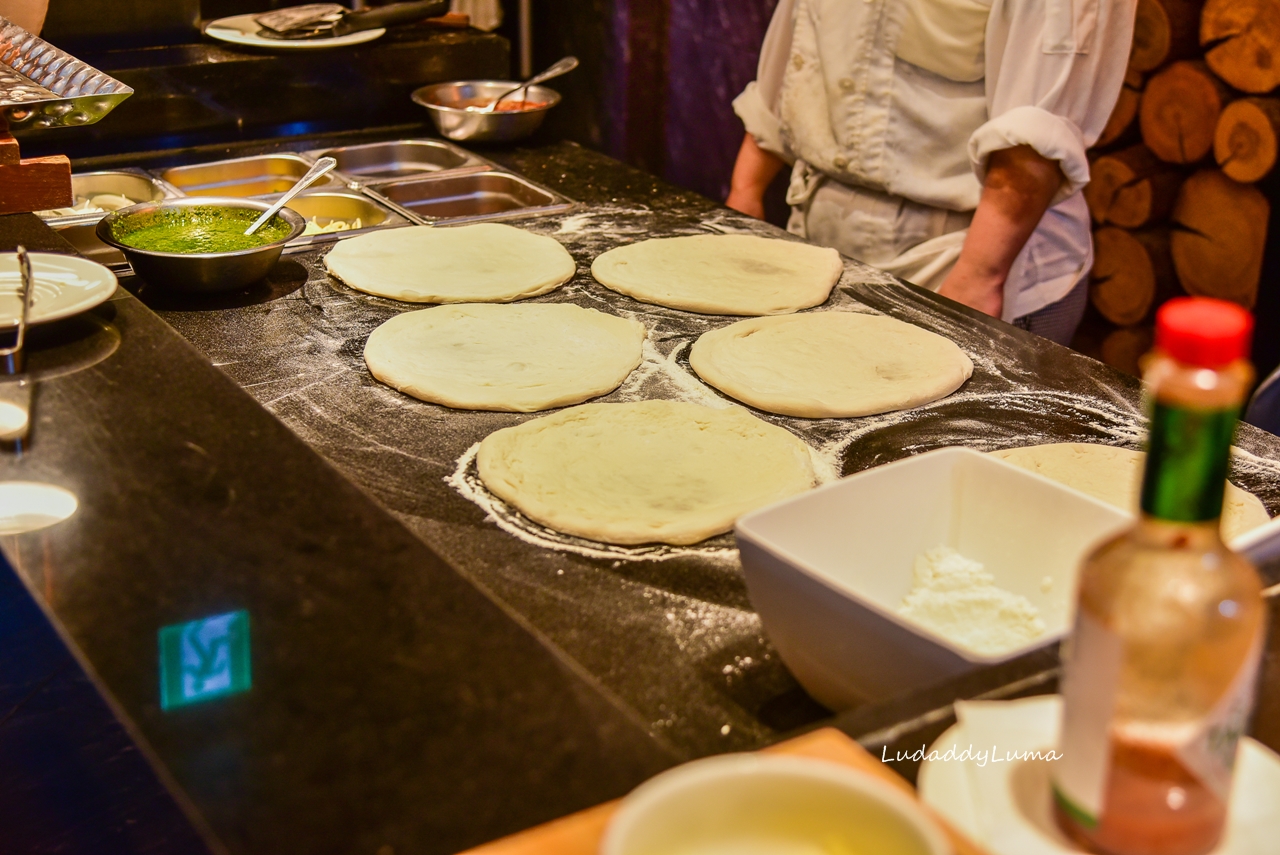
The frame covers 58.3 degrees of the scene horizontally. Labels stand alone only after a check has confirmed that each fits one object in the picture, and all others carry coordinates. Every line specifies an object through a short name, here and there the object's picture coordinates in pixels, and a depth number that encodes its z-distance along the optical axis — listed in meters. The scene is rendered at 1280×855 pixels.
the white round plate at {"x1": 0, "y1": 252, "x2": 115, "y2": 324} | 1.56
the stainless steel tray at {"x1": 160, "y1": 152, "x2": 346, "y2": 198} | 2.96
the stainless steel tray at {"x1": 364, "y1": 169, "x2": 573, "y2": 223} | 2.93
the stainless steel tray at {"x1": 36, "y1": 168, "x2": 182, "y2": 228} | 2.78
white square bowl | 0.96
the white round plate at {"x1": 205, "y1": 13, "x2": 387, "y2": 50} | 3.22
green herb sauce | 2.20
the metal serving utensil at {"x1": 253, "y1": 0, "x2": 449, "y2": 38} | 3.30
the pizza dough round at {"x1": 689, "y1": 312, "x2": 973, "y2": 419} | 1.81
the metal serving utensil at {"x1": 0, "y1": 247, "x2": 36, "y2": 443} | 1.32
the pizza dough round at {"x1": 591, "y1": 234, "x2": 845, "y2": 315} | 2.21
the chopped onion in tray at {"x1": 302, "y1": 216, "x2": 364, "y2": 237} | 2.62
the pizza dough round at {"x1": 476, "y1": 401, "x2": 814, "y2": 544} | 1.46
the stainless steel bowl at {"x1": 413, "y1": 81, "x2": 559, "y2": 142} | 3.19
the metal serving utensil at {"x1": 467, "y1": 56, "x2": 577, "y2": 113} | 3.32
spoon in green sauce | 2.29
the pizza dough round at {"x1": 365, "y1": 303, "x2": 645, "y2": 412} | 1.82
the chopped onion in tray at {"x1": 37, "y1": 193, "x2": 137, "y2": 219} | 2.55
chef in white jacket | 2.42
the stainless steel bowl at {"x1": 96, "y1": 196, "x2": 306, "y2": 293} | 2.07
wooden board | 0.64
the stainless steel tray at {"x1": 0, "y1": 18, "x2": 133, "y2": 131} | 1.94
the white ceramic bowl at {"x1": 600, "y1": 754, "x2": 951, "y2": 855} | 0.59
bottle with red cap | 0.53
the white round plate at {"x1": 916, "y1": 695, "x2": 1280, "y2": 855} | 0.65
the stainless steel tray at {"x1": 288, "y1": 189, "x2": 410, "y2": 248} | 2.80
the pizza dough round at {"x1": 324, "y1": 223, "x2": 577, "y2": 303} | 2.24
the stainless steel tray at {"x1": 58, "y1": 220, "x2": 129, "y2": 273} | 2.46
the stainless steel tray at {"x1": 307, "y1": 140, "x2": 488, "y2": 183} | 3.14
